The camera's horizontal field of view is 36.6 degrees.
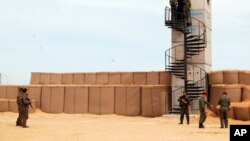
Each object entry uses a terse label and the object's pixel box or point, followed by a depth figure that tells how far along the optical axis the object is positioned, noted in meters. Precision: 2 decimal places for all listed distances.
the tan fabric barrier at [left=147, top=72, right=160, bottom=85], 22.92
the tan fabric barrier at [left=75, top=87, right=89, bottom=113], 23.48
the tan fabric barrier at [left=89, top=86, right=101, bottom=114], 23.20
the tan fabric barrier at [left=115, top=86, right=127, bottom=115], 22.53
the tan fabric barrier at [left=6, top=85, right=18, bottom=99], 25.48
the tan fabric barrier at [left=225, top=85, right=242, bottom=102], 19.62
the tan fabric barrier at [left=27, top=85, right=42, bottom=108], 24.71
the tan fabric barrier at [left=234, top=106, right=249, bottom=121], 17.81
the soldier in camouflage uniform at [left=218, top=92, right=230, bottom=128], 15.38
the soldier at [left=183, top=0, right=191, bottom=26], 20.89
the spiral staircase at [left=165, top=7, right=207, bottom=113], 20.27
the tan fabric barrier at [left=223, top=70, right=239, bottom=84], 20.36
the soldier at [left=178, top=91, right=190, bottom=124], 16.95
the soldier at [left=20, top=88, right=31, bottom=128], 14.62
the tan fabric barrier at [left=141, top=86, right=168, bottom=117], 21.65
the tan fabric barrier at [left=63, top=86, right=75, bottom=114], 23.78
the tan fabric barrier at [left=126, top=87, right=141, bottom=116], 22.28
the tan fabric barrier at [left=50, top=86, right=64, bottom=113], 24.08
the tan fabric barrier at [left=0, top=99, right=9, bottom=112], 24.73
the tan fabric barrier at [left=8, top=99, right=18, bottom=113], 24.53
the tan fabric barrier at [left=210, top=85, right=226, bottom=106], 20.02
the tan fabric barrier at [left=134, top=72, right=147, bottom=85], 23.45
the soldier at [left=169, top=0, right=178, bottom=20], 21.17
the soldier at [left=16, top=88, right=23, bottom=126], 14.78
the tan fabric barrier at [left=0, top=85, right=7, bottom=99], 25.75
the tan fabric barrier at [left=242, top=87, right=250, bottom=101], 19.36
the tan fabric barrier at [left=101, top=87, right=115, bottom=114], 22.86
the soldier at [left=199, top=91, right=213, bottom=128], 15.15
